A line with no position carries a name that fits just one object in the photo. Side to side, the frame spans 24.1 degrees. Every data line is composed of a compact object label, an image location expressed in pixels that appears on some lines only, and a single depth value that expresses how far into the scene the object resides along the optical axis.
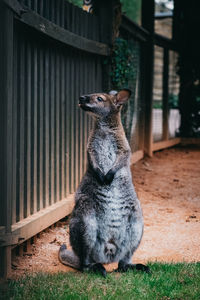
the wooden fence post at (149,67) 10.57
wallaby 4.31
